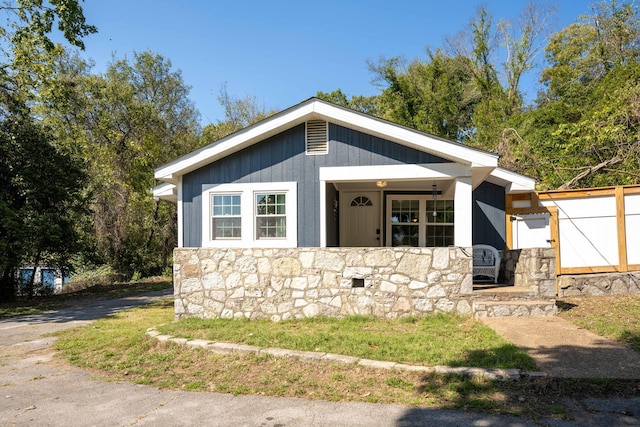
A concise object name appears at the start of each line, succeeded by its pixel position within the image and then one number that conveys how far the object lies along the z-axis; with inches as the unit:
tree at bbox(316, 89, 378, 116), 1181.7
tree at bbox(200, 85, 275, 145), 1068.5
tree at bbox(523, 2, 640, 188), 476.7
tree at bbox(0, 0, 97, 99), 456.1
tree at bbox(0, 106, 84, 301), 461.7
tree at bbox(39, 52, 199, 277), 770.2
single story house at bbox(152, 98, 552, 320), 294.0
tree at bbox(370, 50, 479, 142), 994.1
